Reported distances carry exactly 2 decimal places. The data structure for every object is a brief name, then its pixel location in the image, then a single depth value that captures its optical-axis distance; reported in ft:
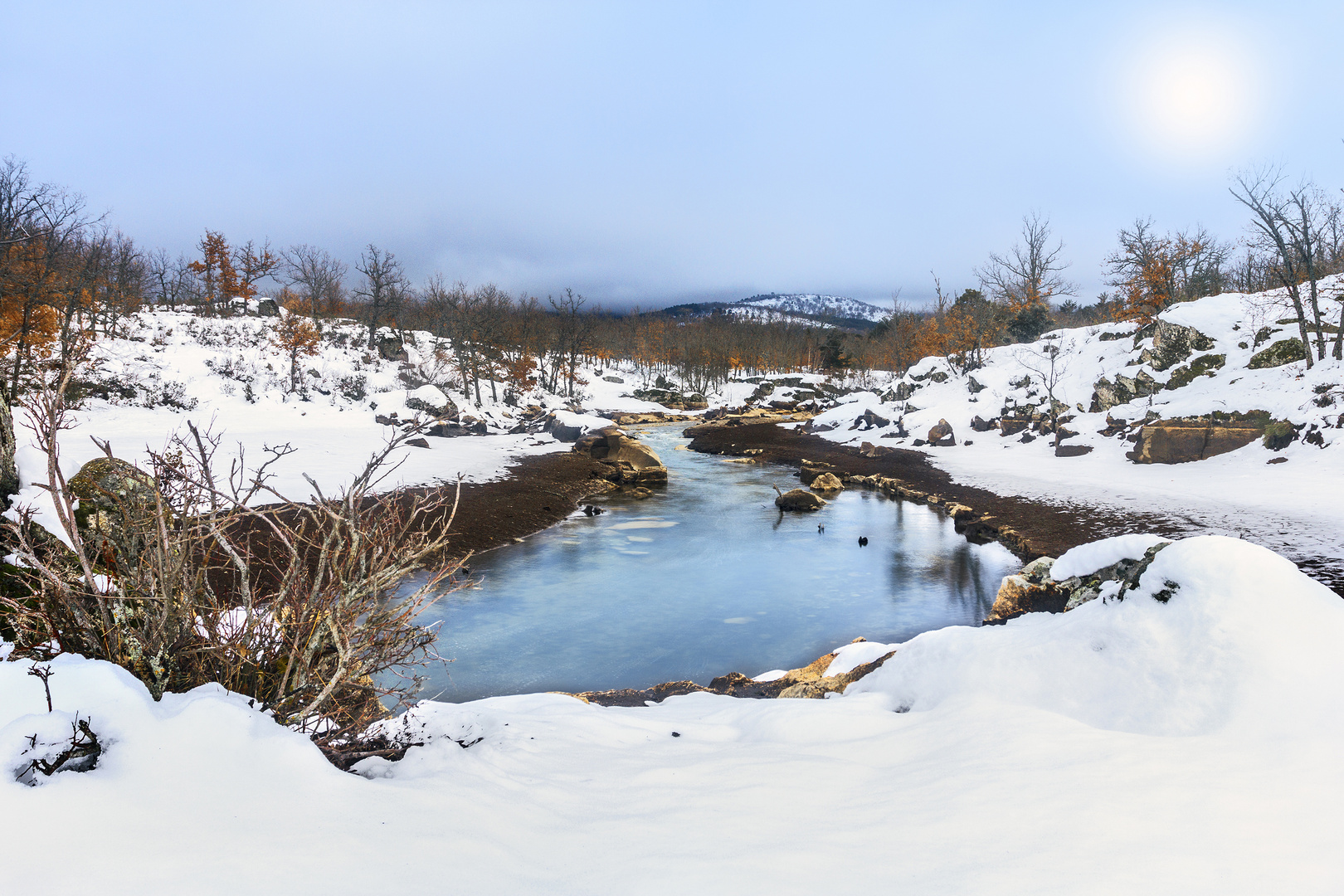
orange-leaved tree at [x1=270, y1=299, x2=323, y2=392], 121.19
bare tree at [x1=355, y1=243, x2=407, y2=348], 157.99
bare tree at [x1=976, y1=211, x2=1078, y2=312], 144.05
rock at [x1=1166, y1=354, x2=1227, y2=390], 73.61
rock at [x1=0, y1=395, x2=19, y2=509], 19.31
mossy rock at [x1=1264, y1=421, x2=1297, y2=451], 56.29
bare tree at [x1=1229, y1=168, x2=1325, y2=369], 65.26
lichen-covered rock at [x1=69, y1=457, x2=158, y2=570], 12.45
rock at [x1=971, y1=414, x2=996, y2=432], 97.08
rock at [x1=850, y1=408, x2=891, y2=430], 118.73
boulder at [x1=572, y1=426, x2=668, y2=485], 76.64
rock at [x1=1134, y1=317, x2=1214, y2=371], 76.84
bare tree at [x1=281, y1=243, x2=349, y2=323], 168.45
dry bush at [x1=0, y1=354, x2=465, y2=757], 11.41
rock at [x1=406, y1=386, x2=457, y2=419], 106.32
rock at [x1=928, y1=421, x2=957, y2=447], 96.07
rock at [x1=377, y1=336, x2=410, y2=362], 162.81
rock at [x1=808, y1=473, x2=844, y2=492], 71.72
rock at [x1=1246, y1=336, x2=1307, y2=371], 67.00
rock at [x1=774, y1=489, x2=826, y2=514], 62.23
